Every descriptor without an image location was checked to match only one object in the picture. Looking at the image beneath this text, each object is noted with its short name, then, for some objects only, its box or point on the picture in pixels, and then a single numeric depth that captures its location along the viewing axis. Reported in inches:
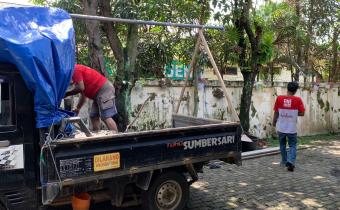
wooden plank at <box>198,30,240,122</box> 238.2
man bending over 234.2
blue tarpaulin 161.8
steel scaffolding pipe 202.2
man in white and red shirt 325.4
